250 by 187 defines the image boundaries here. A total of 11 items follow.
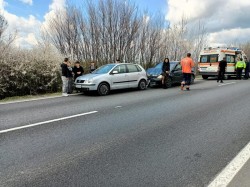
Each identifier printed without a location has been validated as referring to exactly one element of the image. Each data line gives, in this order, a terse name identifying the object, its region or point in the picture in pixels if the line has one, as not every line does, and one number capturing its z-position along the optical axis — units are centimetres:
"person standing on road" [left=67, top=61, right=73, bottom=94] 928
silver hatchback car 861
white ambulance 1538
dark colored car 1101
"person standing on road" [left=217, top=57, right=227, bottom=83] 1410
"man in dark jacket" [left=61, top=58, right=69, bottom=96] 898
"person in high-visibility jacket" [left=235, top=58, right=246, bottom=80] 1576
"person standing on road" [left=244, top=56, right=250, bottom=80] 1641
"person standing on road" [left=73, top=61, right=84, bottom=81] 1004
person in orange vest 1013
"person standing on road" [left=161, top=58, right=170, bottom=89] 1079
